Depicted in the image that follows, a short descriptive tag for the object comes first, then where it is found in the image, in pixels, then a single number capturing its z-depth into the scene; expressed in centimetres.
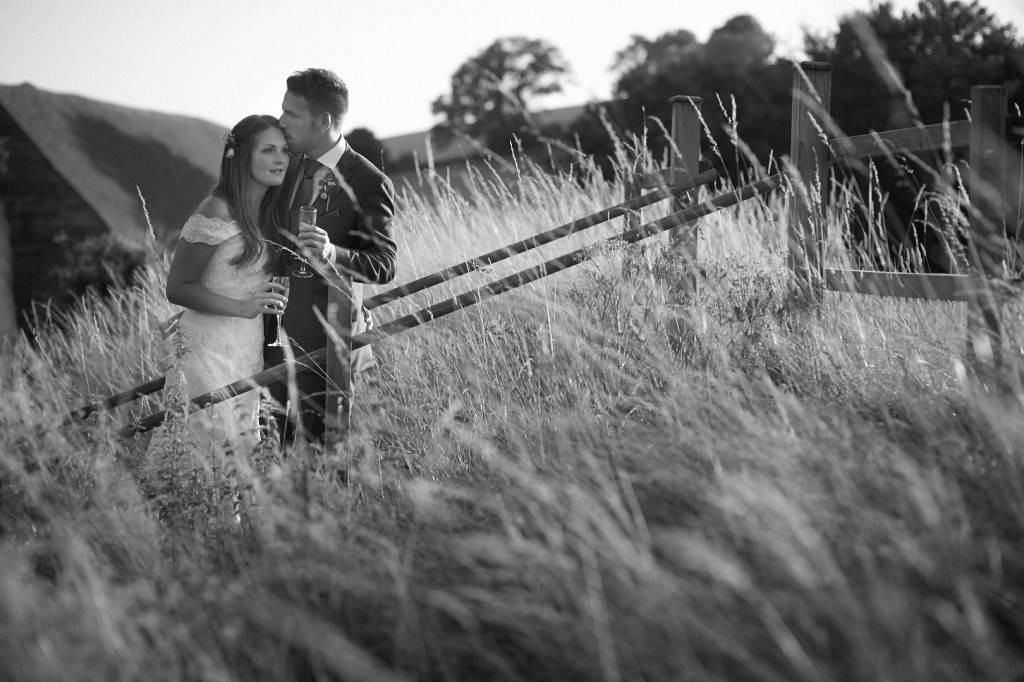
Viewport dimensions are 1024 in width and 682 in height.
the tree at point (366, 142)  3181
